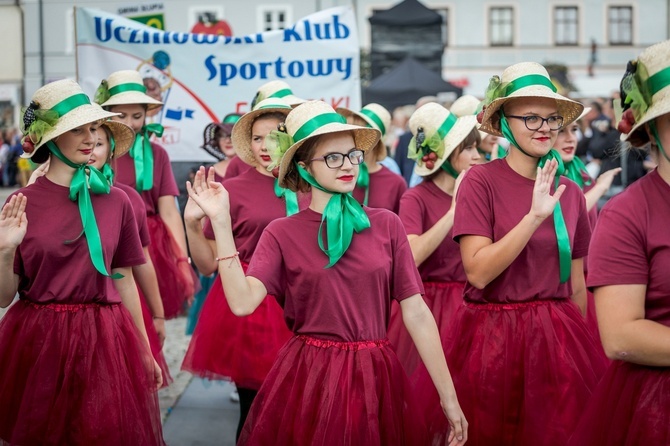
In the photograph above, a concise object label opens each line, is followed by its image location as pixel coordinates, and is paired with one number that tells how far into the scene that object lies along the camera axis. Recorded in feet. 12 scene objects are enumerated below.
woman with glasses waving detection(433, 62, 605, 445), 13.58
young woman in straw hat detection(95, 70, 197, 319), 22.99
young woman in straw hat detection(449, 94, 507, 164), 19.46
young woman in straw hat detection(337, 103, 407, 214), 21.79
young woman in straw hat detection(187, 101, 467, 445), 12.28
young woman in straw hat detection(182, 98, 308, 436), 18.25
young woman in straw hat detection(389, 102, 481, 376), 18.15
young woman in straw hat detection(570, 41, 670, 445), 9.85
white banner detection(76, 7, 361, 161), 28.09
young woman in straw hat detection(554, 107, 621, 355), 19.15
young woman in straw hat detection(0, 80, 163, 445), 14.20
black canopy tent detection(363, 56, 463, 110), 55.67
